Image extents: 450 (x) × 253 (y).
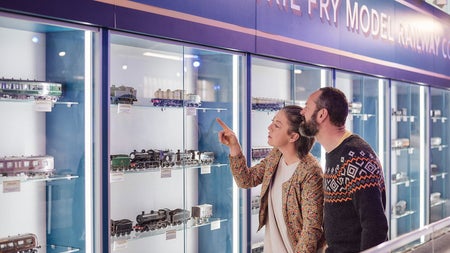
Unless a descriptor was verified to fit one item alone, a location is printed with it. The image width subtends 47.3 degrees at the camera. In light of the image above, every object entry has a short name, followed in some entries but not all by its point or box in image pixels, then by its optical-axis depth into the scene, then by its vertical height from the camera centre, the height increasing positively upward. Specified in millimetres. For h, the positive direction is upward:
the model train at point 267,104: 4895 +202
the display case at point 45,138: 3219 -84
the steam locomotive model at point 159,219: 4008 -758
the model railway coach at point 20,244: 3135 -736
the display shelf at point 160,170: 3506 -355
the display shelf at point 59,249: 3316 -822
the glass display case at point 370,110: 6328 +178
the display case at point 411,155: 7238 -441
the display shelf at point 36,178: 3148 -335
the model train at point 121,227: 3715 -748
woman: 2758 -372
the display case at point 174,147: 4070 -194
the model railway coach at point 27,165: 3150 -253
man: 2344 -271
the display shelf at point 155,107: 3692 +146
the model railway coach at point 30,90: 3180 +225
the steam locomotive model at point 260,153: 4809 -266
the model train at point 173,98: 4137 +216
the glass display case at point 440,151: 7996 -431
